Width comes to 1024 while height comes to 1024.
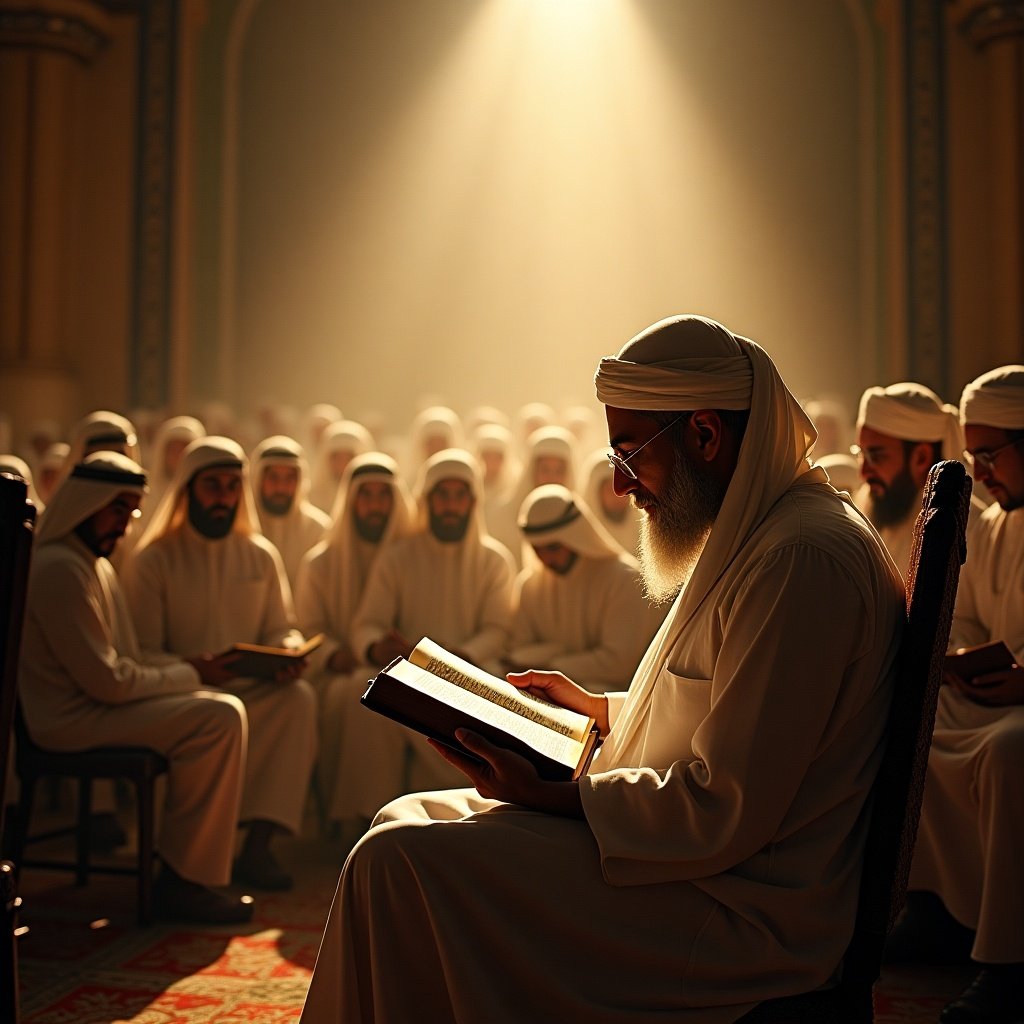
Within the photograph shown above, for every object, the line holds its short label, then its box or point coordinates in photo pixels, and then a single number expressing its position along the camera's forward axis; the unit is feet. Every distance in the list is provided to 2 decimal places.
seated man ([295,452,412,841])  21.89
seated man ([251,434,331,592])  25.00
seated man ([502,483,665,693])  20.25
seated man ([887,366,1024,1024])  12.03
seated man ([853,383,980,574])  15.96
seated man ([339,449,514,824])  21.20
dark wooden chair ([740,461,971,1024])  7.47
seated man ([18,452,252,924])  15.71
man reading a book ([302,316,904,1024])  7.31
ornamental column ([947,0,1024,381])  40.60
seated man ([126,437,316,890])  18.29
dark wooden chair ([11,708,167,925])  15.49
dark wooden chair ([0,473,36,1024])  9.01
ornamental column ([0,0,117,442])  42.60
